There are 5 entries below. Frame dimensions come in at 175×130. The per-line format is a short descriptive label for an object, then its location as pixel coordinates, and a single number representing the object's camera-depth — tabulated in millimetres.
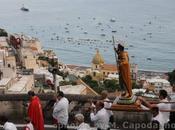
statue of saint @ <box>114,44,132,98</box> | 8312
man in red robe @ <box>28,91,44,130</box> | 7613
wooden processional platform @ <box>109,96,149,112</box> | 8367
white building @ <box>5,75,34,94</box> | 34638
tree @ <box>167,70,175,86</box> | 53294
